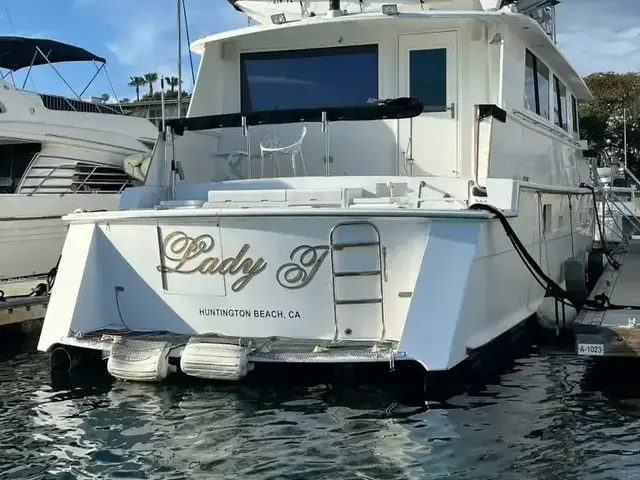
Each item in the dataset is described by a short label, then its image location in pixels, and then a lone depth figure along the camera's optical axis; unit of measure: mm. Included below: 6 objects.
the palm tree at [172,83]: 47628
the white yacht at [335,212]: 5898
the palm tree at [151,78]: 63500
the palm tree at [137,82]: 66012
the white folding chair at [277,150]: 7789
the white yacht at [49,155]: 10438
